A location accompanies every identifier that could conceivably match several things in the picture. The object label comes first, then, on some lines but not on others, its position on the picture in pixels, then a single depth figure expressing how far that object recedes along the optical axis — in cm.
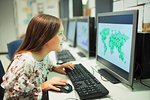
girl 79
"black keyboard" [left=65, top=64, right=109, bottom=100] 72
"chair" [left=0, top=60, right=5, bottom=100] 95
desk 73
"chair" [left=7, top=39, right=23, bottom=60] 174
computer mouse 80
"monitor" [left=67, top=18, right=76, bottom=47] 213
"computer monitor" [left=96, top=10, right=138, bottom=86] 75
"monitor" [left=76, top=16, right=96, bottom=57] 144
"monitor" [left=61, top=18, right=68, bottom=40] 284
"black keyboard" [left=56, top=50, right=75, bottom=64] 146
